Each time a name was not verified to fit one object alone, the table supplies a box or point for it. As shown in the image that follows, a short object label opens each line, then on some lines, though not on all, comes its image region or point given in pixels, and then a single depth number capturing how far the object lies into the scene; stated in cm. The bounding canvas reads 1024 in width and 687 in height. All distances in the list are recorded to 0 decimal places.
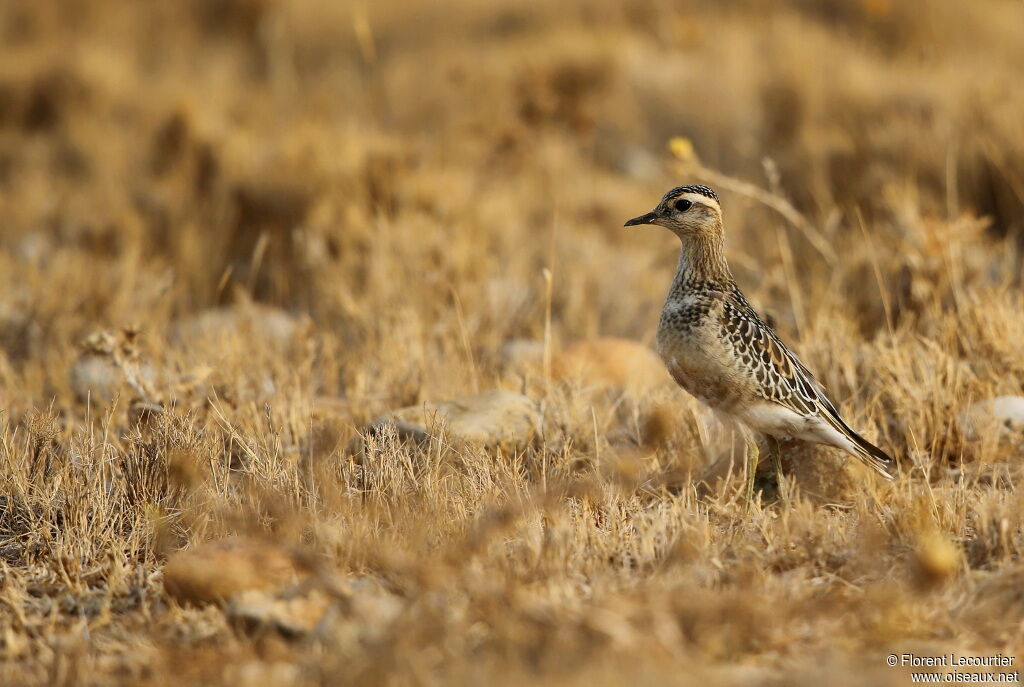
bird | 834
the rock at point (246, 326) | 1310
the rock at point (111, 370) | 1016
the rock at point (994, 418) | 943
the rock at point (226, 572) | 679
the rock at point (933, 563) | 602
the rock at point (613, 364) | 1181
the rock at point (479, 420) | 929
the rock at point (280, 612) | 629
